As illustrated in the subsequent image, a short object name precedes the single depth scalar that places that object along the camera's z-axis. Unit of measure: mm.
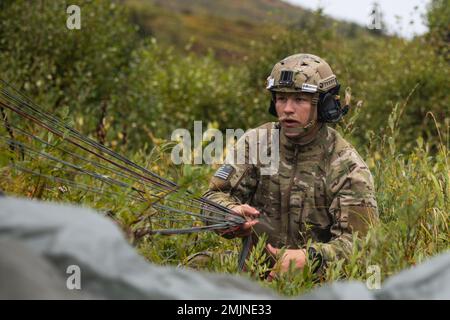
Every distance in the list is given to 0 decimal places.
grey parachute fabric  2525
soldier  5352
